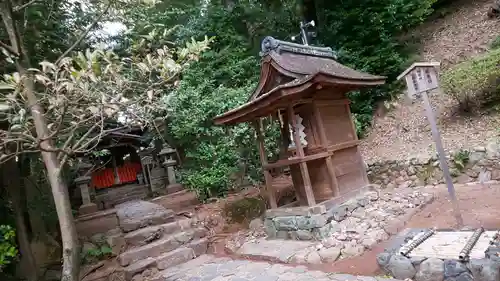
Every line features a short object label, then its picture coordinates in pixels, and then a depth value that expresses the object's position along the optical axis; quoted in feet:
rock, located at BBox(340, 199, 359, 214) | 20.88
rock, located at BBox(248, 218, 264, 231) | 23.91
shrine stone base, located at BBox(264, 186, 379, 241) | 19.06
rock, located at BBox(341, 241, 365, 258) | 16.31
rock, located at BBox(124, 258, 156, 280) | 19.60
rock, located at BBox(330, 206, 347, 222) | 19.99
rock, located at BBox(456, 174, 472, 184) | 23.51
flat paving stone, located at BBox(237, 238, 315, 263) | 17.83
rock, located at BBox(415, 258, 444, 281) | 11.42
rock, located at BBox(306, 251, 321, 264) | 16.49
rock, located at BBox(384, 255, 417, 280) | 12.26
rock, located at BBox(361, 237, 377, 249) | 16.72
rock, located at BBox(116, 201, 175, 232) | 25.09
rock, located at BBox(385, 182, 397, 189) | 27.20
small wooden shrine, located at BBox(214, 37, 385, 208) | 20.25
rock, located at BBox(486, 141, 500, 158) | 22.40
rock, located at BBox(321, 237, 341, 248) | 17.38
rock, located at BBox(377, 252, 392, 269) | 13.12
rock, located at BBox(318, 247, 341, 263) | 16.29
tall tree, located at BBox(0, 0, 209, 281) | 9.66
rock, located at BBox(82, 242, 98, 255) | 21.83
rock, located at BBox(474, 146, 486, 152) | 23.01
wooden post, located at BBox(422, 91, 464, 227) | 16.10
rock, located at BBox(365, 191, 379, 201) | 22.70
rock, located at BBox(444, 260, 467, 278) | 10.98
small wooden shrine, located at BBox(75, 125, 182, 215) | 39.81
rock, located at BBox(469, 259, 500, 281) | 10.32
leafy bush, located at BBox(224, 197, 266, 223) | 26.87
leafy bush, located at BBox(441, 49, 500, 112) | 25.96
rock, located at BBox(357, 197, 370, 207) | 21.89
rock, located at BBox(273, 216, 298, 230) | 20.25
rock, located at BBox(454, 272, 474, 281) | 10.78
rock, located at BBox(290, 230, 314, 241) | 19.31
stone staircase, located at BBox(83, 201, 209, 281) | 20.30
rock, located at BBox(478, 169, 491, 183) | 22.51
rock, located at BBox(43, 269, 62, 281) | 21.10
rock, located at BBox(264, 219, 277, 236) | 21.61
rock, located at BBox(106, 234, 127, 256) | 22.53
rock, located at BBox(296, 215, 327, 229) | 18.94
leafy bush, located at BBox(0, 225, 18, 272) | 15.03
